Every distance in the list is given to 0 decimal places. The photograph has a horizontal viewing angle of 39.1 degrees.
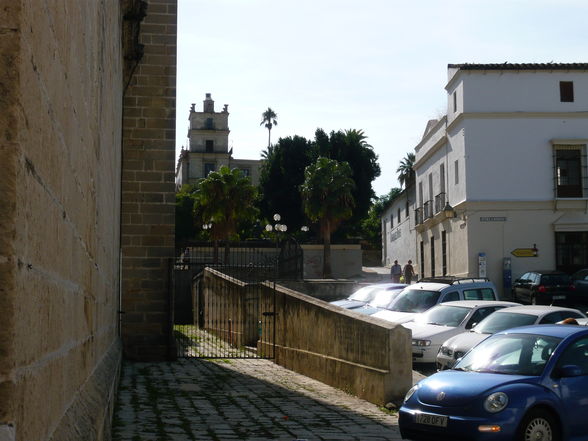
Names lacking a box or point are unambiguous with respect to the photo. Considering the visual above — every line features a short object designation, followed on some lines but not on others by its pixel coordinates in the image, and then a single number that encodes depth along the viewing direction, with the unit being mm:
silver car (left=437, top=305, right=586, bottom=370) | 15344
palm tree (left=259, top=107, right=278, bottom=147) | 119750
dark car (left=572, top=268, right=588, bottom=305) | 31547
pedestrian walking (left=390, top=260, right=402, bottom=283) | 39500
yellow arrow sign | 38500
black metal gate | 19578
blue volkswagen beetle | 8586
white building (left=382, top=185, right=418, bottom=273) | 56438
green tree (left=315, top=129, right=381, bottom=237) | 68000
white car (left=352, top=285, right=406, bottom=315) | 22266
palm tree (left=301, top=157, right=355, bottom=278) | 54562
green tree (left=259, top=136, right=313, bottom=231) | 67500
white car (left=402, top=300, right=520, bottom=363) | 17125
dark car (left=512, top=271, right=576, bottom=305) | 31734
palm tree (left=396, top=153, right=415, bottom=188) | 93375
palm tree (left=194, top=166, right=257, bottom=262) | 52000
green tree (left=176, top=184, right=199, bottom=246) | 75000
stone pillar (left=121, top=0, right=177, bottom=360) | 17672
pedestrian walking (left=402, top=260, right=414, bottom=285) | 39688
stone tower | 105125
